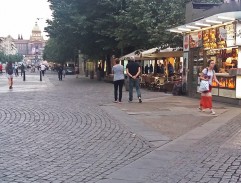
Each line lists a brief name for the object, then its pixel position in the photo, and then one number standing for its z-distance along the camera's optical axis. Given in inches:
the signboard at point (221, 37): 494.6
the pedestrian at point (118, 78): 501.4
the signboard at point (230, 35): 473.9
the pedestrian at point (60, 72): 1274.0
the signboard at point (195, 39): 565.1
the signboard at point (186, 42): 606.0
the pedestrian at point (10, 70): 760.1
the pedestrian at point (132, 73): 510.1
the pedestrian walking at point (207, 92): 395.5
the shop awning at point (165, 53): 735.0
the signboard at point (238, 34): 458.5
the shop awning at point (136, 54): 865.3
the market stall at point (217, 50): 466.4
